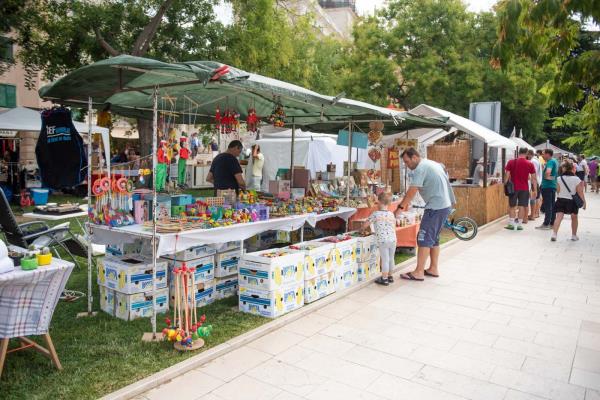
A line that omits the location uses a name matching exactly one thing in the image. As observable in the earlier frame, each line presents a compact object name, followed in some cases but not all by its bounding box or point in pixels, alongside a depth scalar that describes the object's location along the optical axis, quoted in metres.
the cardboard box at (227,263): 5.39
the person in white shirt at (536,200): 13.05
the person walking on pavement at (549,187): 10.96
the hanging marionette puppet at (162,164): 4.46
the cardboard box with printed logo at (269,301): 4.86
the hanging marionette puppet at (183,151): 5.18
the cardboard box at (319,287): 5.34
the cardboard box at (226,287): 5.45
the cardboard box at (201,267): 5.01
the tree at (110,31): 11.29
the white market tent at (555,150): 26.16
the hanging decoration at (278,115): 7.01
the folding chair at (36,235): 4.86
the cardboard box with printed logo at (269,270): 4.82
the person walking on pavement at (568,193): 9.33
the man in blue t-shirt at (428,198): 6.30
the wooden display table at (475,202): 11.95
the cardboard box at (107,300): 4.86
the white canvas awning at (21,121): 11.72
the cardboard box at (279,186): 7.23
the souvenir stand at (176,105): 4.14
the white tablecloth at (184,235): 4.41
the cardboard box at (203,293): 5.13
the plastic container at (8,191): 13.41
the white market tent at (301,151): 17.19
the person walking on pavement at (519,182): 11.07
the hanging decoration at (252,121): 6.85
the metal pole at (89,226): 4.78
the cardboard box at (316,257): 5.32
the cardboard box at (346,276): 5.81
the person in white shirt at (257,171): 16.59
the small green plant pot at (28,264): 3.33
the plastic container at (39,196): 13.58
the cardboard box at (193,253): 4.96
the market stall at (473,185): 10.62
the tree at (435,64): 21.78
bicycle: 9.92
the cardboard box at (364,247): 6.20
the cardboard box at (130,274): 4.65
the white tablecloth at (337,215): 6.38
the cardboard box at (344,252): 5.78
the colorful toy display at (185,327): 3.98
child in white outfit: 6.09
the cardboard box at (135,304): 4.70
